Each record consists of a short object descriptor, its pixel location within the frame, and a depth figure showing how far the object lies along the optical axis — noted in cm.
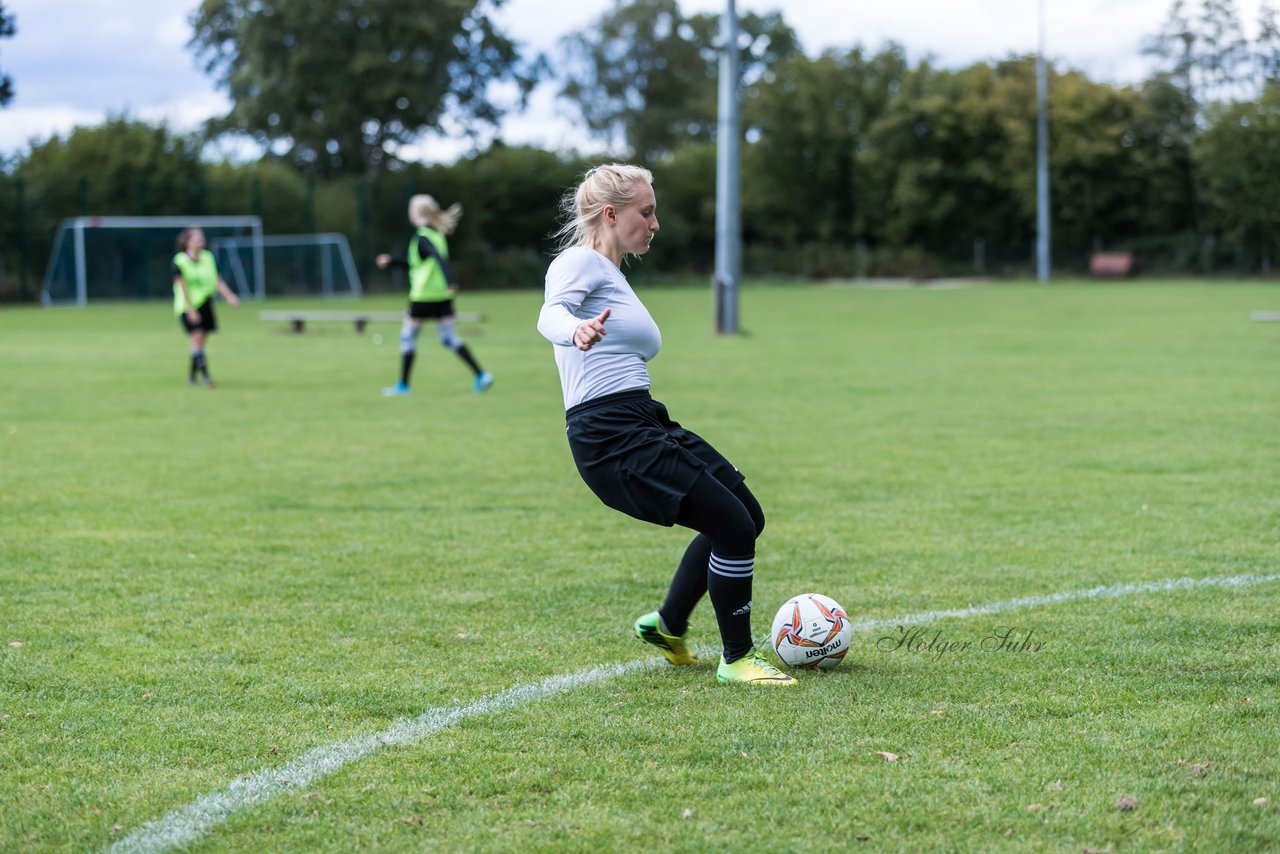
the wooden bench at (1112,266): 5409
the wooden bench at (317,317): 2608
